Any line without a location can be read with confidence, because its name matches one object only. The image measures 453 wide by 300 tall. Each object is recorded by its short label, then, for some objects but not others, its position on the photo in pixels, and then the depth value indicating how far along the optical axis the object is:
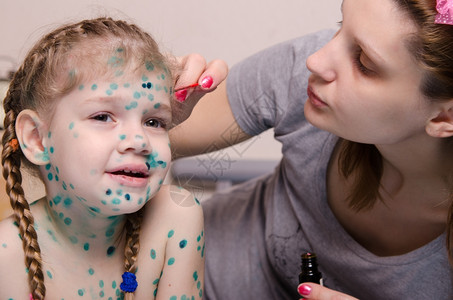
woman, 0.92
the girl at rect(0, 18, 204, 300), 0.85
